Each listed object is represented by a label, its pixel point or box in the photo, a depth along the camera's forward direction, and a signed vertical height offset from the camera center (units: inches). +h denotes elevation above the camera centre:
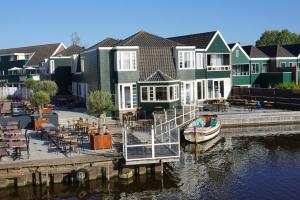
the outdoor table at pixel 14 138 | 997.4 -118.9
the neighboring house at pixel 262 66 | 2240.4 +99.0
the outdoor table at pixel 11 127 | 1178.2 -109.0
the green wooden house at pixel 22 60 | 2842.3 +202.1
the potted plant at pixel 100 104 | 1162.6 -47.7
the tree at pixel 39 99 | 1403.8 -38.2
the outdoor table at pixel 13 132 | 1082.6 -114.7
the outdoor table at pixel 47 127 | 1177.4 -111.4
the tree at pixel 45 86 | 1723.7 +4.5
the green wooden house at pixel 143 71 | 1617.9 +56.7
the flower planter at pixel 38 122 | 1365.7 -110.6
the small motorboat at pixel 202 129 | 1368.1 -143.5
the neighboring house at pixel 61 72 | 2279.8 +79.7
